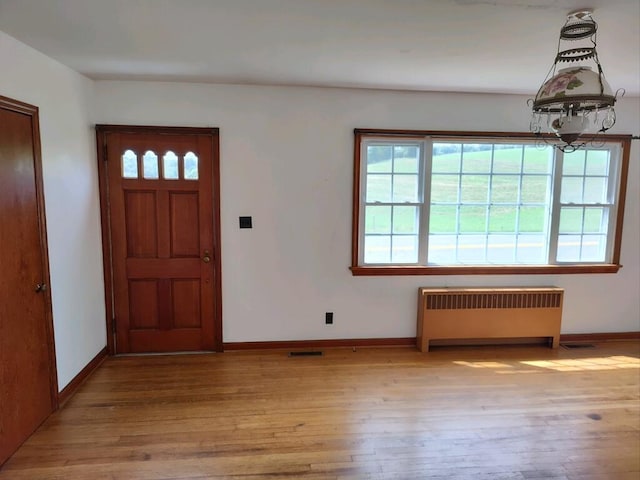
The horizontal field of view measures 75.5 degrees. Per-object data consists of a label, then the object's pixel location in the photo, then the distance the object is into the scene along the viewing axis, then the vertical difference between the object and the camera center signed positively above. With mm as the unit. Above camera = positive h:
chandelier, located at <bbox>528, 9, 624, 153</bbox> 1816 +548
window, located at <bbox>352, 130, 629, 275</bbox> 3781 +90
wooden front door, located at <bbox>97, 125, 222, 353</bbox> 3484 -224
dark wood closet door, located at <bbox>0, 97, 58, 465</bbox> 2242 -457
